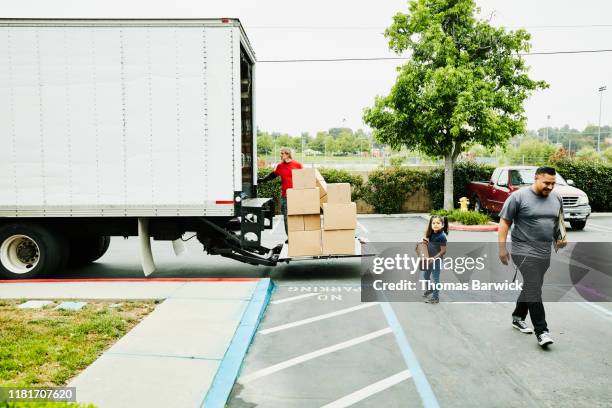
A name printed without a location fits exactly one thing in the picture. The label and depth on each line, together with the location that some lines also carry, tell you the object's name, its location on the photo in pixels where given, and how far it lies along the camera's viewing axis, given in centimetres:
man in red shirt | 1046
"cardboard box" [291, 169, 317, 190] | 898
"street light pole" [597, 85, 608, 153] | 5222
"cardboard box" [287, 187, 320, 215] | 891
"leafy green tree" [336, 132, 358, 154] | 6454
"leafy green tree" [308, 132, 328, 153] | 4795
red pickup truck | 1597
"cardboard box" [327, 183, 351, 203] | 895
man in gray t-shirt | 573
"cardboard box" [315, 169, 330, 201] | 937
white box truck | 839
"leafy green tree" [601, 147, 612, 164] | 6531
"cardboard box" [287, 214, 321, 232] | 899
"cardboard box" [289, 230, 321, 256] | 899
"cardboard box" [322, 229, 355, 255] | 899
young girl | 734
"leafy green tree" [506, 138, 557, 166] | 6788
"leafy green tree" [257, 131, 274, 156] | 5200
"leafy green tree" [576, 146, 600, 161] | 6543
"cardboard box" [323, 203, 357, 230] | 893
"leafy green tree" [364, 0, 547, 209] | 1833
